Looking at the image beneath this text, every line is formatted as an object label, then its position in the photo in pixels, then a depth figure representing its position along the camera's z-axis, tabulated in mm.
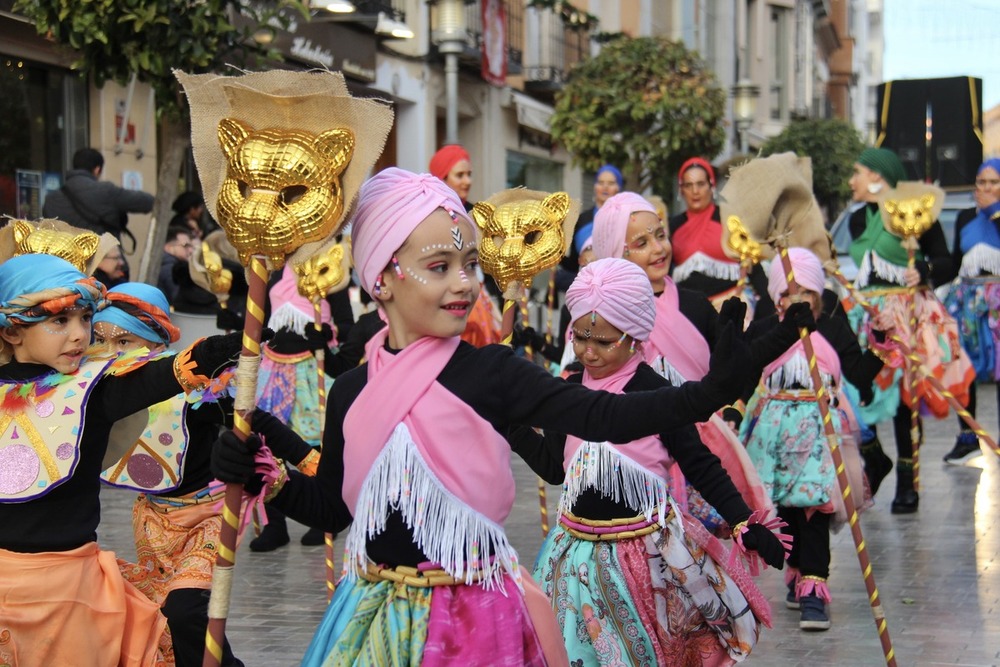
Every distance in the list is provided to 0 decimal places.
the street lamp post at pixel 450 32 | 24437
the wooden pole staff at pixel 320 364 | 13883
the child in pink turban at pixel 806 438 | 11537
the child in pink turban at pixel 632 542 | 8330
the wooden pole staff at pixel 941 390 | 9744
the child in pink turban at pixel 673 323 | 9873
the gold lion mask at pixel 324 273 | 14410
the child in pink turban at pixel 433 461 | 5952
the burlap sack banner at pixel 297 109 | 5852
